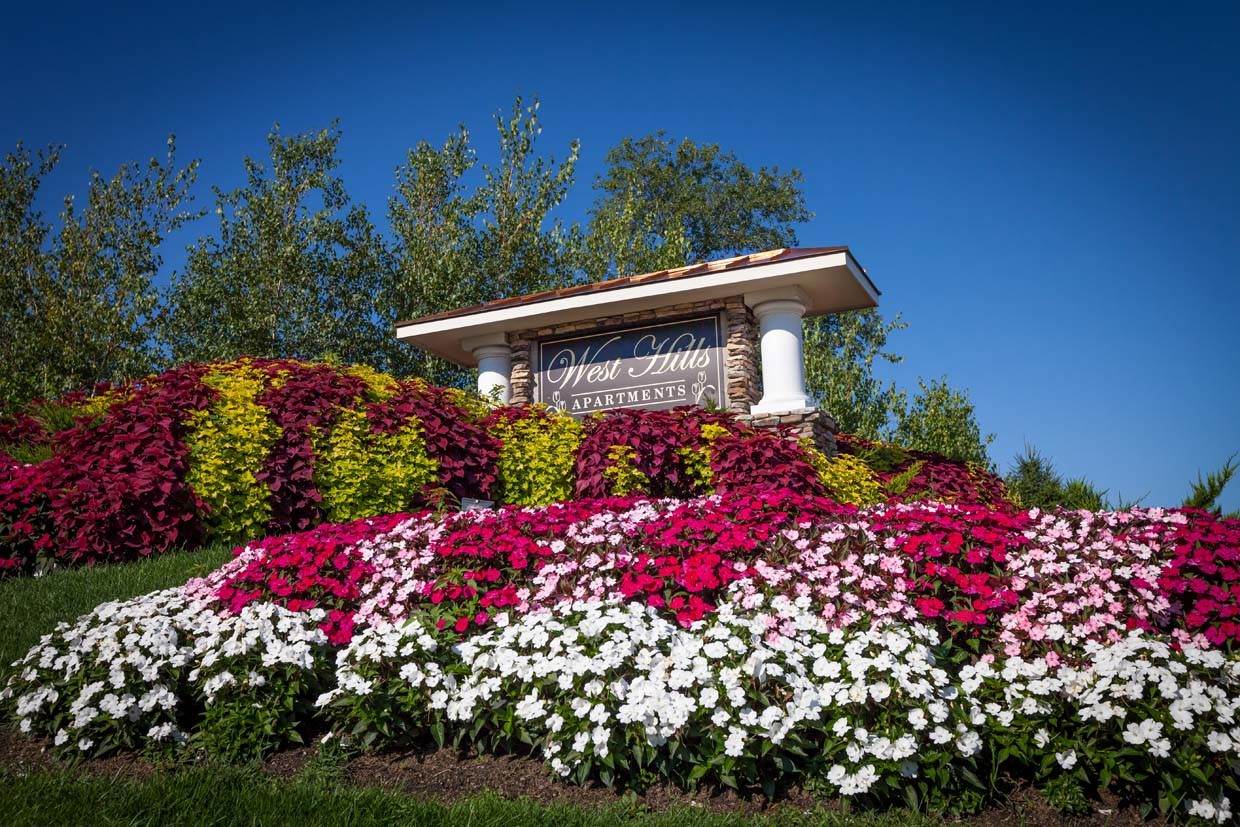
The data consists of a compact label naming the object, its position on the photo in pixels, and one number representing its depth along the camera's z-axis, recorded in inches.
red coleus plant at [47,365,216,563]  259.4
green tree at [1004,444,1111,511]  346.3
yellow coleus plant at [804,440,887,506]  325.1
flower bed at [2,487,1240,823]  132.8
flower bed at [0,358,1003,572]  264.8
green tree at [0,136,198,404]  598.9
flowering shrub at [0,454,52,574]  269.6
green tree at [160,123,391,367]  666.8
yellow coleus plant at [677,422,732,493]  319.0
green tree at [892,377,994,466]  656.4
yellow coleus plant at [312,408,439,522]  281.3
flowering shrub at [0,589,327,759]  150.2
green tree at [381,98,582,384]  713.6
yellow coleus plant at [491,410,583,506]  322.0
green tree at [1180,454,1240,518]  249.1
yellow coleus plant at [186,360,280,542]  266.5
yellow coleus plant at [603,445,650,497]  311.1
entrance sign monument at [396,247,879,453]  390.6
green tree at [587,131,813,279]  1064.8
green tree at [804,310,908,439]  671.8
